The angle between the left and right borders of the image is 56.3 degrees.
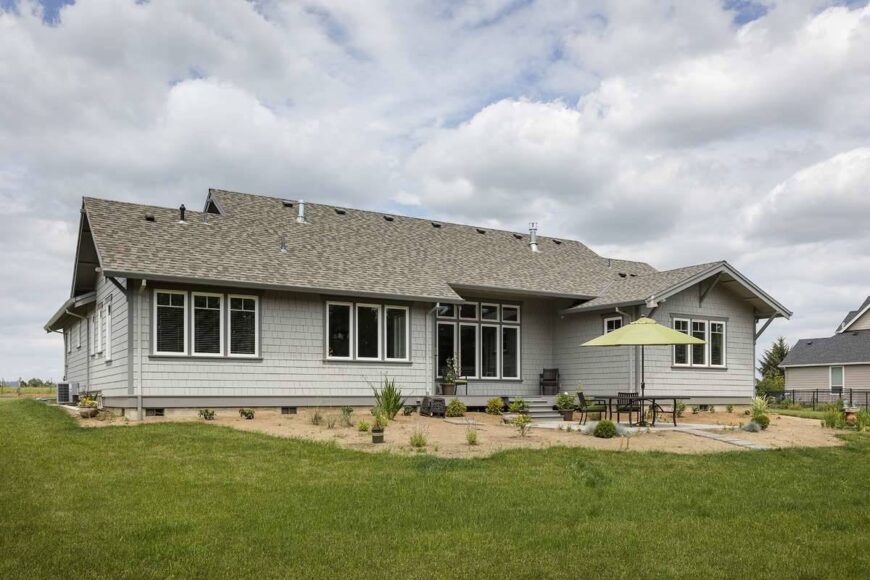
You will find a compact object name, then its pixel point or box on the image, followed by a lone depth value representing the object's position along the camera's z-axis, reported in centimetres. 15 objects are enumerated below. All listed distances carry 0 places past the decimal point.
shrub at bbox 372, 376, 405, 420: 1725
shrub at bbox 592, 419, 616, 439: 1475
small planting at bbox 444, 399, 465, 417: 1902
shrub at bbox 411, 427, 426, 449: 1288
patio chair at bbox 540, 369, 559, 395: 2311
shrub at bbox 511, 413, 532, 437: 1485
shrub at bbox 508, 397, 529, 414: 2027
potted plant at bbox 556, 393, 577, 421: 1908
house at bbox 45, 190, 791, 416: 1738
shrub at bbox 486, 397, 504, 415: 2069
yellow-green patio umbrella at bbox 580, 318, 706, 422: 1641
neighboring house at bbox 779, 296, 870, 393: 3981
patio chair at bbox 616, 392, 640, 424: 1700
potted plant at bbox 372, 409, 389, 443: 1345
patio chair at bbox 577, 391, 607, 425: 1747
